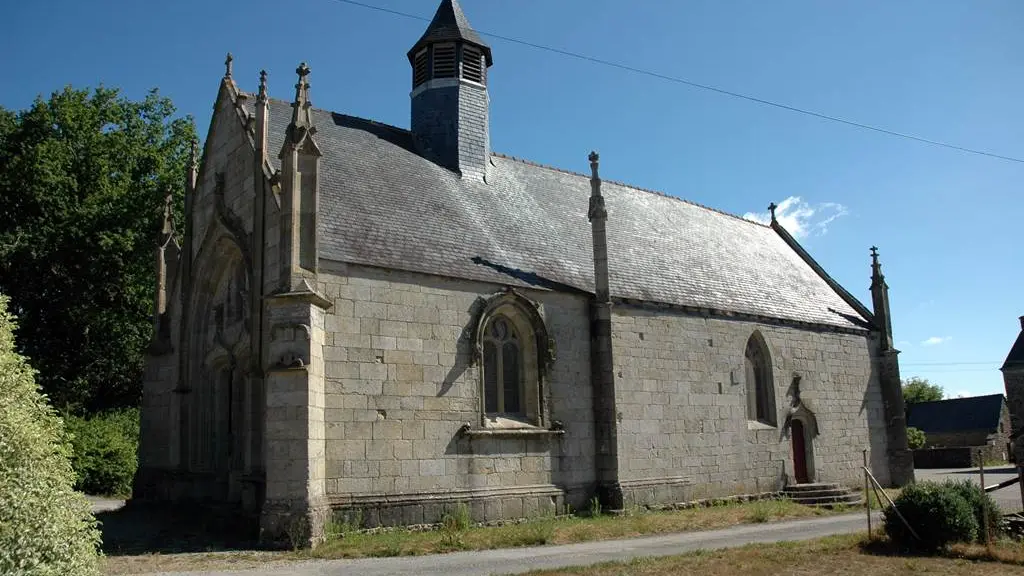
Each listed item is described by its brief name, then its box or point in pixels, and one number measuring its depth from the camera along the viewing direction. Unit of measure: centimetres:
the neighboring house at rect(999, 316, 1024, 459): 4997
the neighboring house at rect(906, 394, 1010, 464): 5072
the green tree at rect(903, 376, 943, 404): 8212
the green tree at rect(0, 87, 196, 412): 2647
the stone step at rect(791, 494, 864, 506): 2034
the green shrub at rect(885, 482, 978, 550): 1202
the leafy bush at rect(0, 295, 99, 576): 640
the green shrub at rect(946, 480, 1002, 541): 1259
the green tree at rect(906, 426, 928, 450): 4891
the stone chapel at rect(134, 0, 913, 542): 1432
